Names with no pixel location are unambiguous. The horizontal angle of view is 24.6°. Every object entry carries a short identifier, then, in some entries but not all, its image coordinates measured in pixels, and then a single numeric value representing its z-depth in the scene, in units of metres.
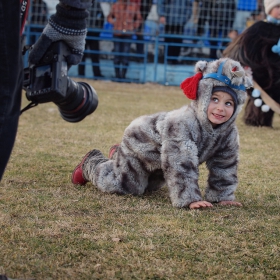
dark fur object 6.47
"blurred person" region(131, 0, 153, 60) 11.09
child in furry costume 3.35
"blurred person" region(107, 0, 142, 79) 10.96
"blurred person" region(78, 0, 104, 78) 11.29
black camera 2.10
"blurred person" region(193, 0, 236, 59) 10.94
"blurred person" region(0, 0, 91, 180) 1.98
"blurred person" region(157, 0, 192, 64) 11.07
